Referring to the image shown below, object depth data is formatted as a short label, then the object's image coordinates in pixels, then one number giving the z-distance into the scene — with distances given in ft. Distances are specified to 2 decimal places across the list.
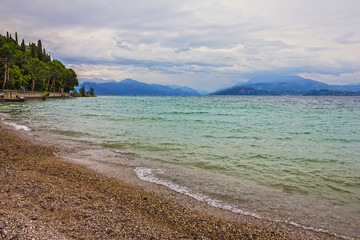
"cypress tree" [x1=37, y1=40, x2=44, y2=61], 456.61
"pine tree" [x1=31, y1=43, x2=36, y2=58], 430.82
